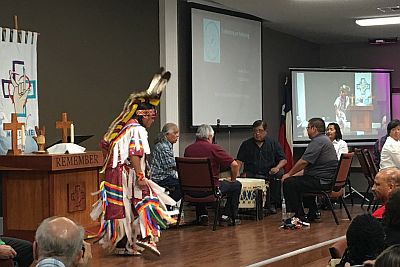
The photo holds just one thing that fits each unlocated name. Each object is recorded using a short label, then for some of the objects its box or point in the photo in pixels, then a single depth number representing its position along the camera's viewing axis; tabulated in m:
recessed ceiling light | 11.29
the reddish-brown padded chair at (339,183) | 8.23
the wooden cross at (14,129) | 6.46
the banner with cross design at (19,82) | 6.73
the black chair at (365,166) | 10.01
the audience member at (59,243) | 2.83
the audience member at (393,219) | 3.77
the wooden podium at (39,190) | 6.44
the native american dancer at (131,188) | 5.99
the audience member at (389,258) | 2.30
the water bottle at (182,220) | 8.20
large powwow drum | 8.48
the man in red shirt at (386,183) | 4.64
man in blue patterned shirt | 7.87
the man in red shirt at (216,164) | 7.84
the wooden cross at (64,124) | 6.98
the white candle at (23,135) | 6.60
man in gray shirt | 8.20
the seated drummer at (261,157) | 9.10
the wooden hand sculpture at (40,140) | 6.63
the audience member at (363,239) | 3.48
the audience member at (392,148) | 8.84
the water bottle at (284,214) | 8.59
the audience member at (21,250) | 4.52
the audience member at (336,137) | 10.10
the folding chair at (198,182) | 7.61
